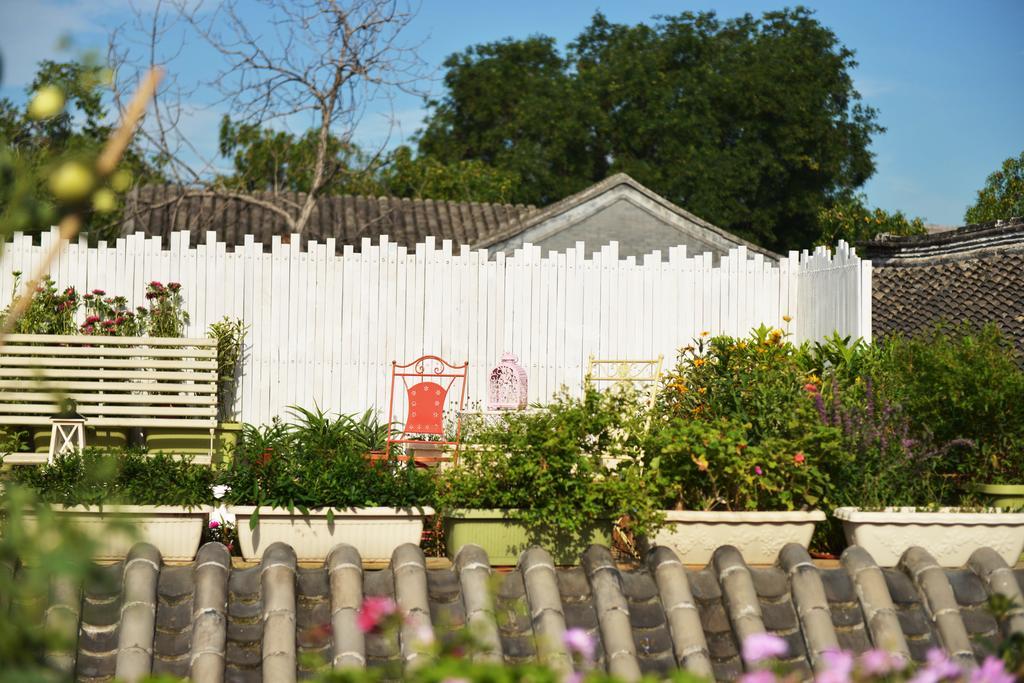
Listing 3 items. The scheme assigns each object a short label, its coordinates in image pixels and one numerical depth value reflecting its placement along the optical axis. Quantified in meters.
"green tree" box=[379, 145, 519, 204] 26.81
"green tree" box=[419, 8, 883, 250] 28.56
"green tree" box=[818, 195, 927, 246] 23.34
